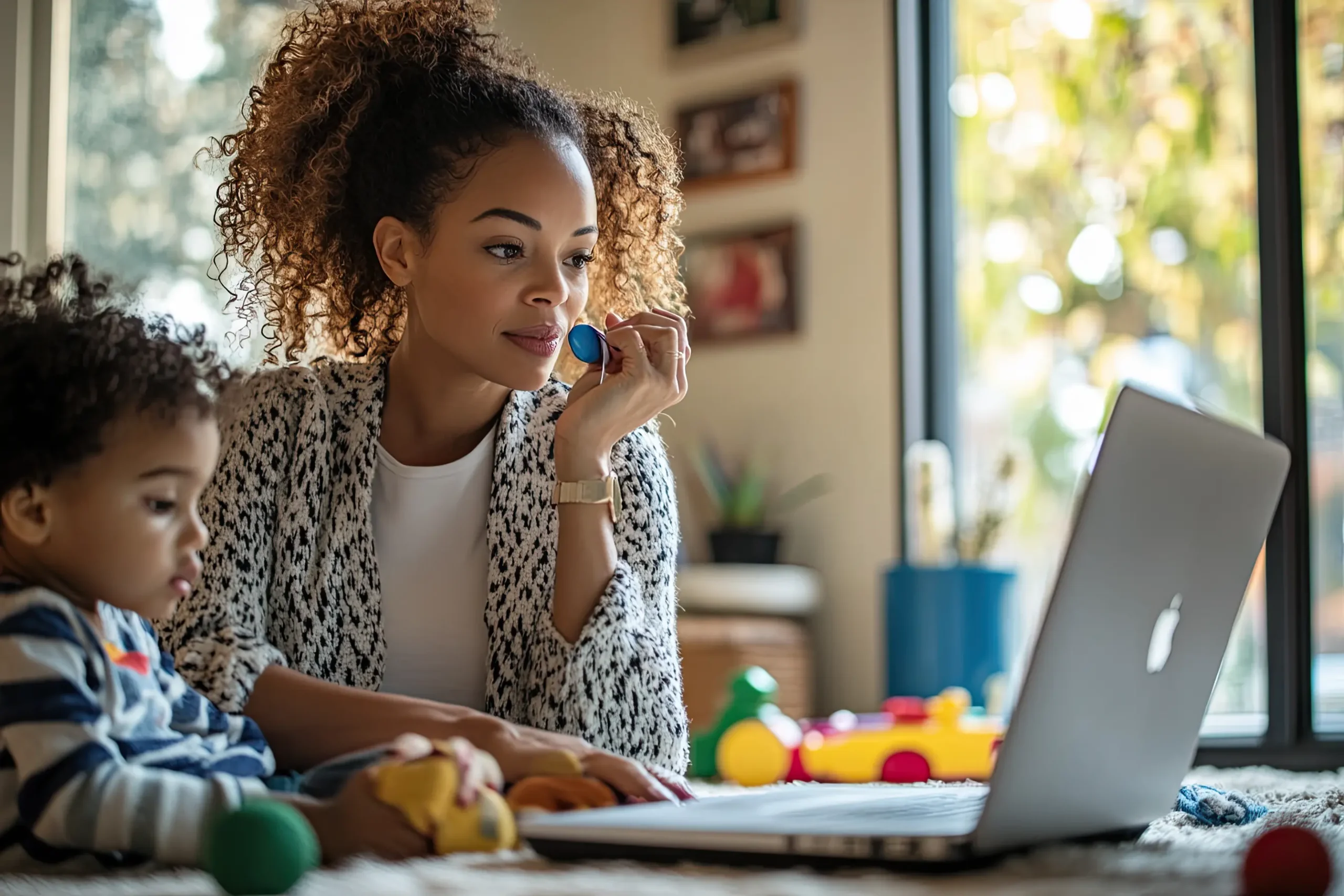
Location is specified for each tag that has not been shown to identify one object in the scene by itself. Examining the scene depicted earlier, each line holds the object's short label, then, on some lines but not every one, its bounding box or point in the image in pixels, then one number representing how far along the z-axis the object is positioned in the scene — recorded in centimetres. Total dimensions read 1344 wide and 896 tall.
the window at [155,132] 317
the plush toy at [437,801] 84
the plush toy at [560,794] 100
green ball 72
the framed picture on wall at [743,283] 381
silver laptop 78
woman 133
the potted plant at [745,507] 361
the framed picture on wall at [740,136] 382
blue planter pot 326
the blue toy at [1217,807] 117
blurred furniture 328
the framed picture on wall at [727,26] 382
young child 81
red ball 73
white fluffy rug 74
